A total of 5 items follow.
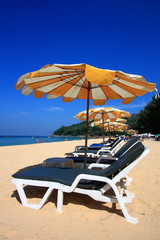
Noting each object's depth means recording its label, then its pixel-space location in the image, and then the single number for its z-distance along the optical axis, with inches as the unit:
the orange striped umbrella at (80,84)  96.4
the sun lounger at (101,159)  172.2
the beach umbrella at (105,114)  279.3
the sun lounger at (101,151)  240.7
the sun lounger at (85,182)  90.5
